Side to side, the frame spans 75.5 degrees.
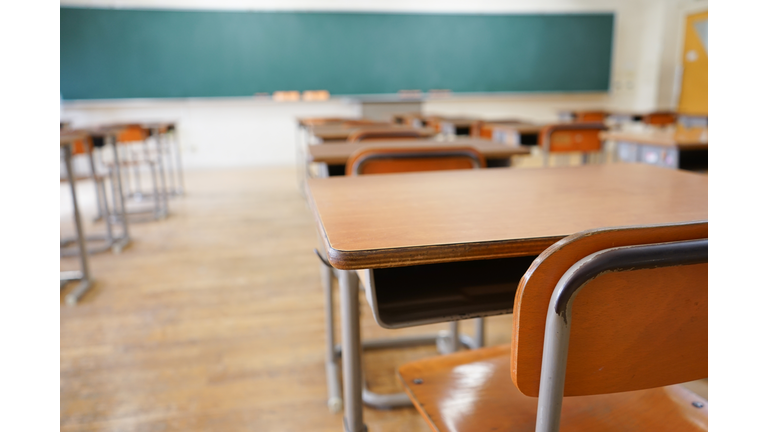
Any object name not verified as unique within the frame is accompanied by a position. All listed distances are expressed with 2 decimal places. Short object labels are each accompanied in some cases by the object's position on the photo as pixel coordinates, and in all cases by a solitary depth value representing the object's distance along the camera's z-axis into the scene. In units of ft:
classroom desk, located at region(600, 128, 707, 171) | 7.30
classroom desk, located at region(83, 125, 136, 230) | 11.40
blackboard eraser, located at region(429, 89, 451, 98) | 24.76
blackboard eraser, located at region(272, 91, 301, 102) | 23.40
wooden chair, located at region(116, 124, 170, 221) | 13.99
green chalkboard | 21.43
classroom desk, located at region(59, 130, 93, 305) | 8.07
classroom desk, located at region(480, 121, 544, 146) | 11.18
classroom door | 23.88
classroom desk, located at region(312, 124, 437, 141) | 8.45
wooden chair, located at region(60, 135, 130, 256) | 10.32
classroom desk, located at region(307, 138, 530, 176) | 5.55
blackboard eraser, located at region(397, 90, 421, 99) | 24.52
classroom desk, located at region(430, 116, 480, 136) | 13.07
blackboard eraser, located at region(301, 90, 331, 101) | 23.62
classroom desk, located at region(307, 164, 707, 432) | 2.17
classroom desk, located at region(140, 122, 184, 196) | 15.91
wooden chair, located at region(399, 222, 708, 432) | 1.66
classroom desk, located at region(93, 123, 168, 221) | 11.63
